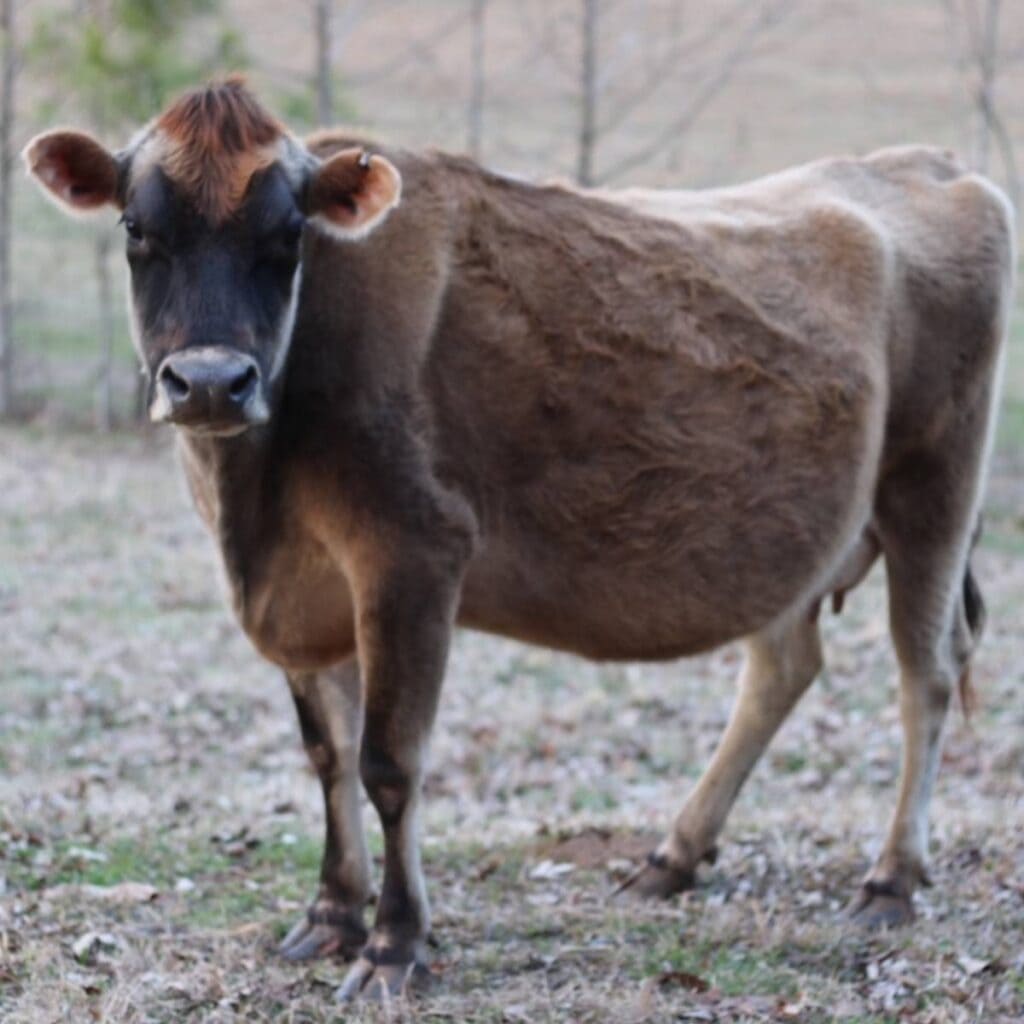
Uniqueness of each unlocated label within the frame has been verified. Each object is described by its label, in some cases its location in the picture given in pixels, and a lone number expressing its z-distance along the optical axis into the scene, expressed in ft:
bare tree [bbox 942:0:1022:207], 62.85
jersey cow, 17.35
